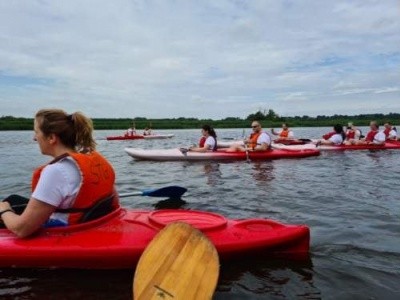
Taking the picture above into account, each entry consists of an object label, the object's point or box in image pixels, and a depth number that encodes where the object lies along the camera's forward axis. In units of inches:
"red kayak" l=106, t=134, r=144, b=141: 1103.0
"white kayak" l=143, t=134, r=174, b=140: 1176.8
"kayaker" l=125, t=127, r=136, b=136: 1164.1
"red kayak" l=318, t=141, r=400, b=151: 602.2
